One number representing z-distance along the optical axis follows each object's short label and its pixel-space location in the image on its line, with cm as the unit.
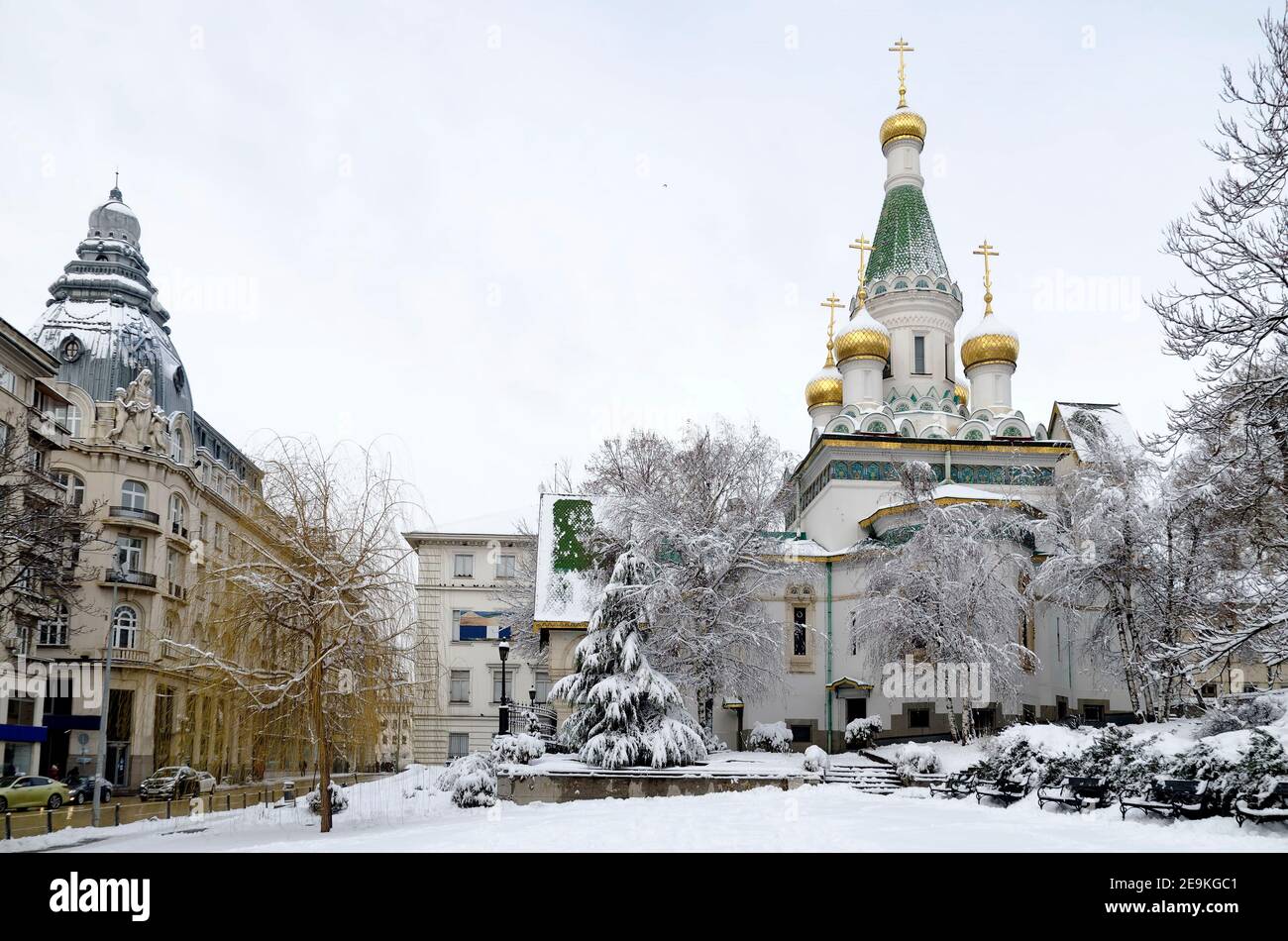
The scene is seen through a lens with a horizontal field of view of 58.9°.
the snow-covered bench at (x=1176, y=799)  1450
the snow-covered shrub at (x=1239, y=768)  1385
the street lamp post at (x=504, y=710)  2664
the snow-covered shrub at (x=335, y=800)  2083
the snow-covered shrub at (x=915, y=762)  2647
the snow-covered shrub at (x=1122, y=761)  1645
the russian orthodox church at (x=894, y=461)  3647
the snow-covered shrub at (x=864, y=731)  3422
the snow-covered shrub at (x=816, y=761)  2667
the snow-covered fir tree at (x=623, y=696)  2542
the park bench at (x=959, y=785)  2162
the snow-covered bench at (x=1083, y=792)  1700
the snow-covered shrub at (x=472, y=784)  2252
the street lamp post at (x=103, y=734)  2591
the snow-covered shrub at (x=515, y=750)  2538
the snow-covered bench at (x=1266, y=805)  1326
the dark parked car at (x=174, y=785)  3516
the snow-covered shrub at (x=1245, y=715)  2009
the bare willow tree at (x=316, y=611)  1894
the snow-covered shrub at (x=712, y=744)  3238
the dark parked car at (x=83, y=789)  3422
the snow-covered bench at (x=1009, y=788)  1959
